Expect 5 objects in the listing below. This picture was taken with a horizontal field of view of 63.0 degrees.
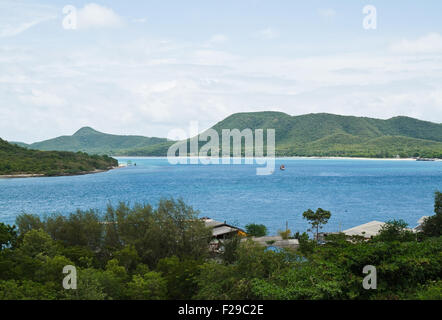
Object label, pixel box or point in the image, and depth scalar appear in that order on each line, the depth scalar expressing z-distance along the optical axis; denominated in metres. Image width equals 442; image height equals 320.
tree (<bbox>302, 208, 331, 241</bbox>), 33.84
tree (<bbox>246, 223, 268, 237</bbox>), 36.69
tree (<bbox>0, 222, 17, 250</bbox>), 22.80
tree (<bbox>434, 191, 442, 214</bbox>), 27.39
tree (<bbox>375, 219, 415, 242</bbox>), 20.71
